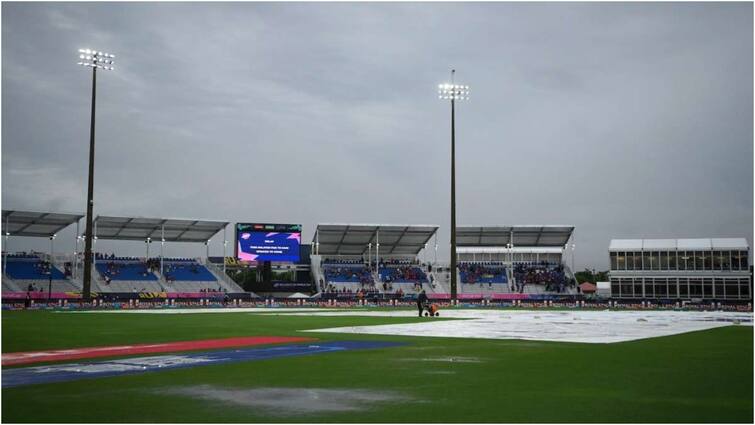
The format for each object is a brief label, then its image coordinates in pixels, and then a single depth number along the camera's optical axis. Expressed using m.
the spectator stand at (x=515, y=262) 88.12
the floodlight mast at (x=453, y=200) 64.25
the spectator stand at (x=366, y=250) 88.57
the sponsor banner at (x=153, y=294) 67.05
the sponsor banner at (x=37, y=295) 61.41
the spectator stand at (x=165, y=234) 81.31
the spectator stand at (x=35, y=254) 72.00
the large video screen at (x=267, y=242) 80.50
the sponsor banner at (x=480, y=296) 77.31
